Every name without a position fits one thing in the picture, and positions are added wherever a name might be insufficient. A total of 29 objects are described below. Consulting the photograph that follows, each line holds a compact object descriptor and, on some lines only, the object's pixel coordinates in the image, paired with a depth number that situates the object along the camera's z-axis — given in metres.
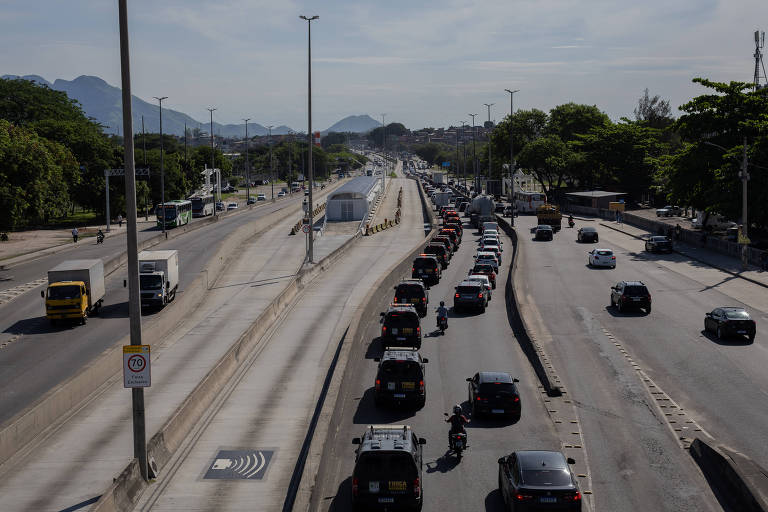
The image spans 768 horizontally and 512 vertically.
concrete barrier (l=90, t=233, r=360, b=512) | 17.00
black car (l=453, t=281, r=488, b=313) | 44.28
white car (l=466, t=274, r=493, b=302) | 47.03
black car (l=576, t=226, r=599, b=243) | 78.62
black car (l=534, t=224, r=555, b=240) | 81.94
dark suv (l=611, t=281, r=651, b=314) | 43.47
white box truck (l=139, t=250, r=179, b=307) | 44.81
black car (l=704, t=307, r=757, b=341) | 35.91
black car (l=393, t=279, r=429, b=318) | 42.78
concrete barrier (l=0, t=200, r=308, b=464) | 21.81
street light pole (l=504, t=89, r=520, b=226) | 95.96
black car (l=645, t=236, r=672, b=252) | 69.06
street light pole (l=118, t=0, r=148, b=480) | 17.30
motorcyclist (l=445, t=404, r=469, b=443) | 21.25
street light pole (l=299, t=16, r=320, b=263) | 55.62
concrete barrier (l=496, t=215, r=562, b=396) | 29.05
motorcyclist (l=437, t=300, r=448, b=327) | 39.19
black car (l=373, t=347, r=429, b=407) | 25.84
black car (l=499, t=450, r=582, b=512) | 16.22
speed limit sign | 17.97
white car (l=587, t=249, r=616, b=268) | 61.97
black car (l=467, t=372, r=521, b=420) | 24.83
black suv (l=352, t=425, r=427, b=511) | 16.86
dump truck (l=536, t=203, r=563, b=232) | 93.62
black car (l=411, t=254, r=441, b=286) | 54.34
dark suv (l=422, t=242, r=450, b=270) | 62.09
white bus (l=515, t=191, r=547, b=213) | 116.44
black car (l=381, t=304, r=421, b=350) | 35.09
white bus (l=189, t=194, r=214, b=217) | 105.81
